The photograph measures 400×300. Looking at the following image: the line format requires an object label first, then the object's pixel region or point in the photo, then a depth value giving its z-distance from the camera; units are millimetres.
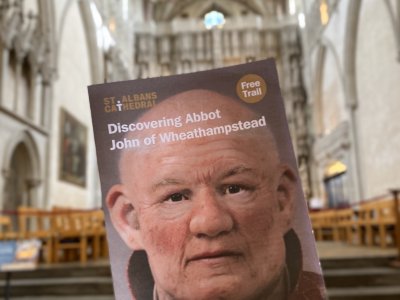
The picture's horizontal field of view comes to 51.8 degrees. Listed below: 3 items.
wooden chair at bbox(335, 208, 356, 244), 9202
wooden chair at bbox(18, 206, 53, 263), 6851
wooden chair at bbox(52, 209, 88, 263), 7000
